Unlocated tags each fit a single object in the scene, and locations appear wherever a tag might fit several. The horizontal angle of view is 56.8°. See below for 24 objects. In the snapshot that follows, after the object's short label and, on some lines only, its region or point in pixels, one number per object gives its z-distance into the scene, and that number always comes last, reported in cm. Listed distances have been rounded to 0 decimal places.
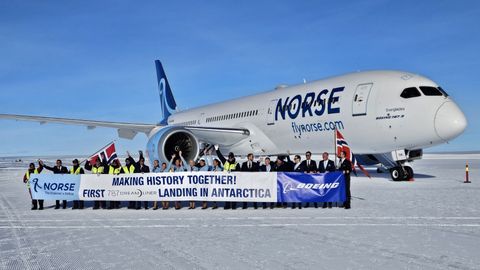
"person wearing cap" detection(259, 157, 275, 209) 1077
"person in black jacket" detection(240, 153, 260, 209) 1046
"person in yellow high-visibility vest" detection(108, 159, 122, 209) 1045
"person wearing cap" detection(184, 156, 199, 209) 998
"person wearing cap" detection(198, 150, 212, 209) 1055
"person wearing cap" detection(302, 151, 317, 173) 1030
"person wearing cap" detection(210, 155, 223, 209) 1051
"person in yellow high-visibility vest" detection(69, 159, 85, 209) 1094
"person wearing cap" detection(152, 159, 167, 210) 1079
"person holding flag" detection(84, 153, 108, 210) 1041
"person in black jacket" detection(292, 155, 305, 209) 1037
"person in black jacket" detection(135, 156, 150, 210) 1080
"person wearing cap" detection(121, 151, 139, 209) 1072
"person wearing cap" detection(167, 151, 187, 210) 1082
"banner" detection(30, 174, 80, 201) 1041
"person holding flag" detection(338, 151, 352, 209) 928
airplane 1302
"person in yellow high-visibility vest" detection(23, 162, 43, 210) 1013
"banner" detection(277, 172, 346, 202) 974
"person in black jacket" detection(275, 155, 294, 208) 1052
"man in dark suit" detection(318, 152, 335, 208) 1019
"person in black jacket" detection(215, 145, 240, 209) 995
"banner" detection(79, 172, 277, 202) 985
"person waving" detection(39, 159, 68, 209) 1079
